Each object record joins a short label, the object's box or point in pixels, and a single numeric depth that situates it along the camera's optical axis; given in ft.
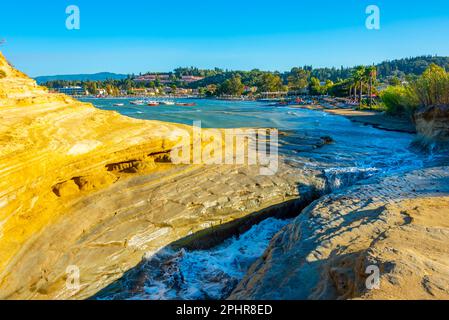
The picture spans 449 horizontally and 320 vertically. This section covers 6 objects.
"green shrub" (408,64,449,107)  65.72
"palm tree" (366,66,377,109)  226.17
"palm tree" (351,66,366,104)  235.20
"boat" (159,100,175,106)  283.90
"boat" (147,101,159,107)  266.77
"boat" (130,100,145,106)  294.62
